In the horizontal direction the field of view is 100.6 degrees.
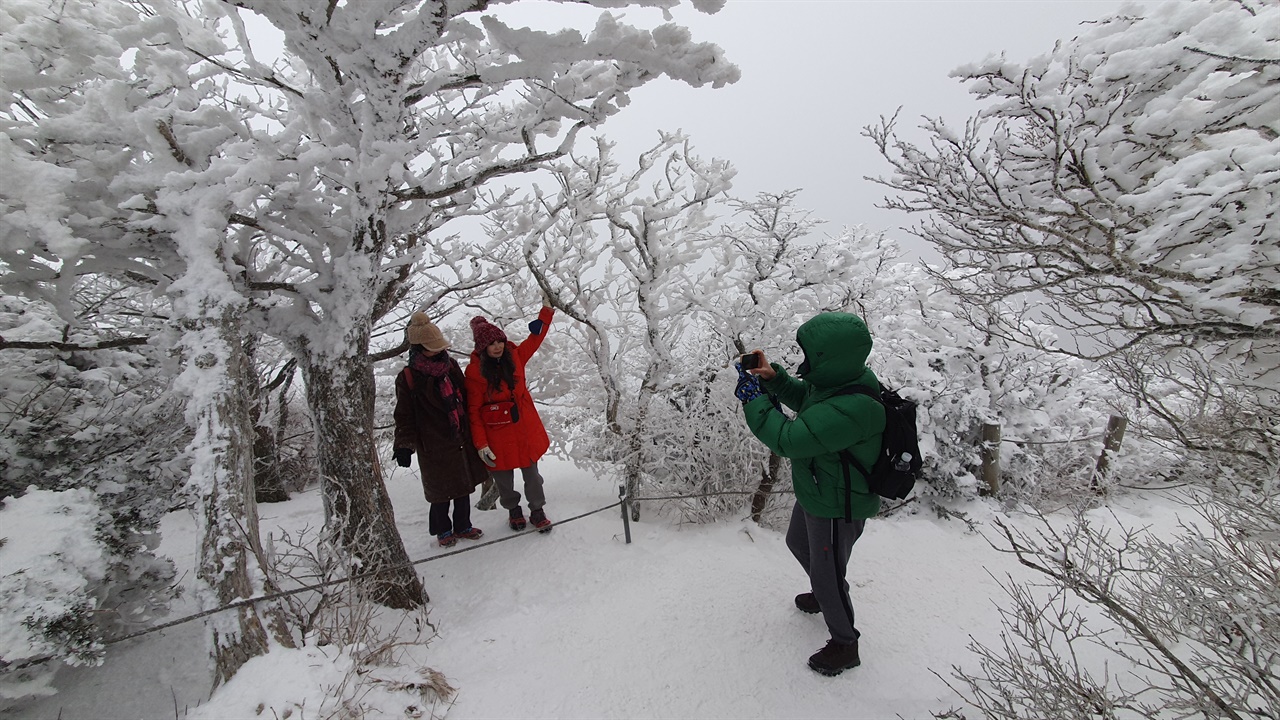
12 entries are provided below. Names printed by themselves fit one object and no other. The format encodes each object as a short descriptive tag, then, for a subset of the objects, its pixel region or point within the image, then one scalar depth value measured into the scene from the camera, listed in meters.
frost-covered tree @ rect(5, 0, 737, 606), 2.40
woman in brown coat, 3.65
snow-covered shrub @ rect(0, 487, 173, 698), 2.04
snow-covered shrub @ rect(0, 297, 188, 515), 2.65
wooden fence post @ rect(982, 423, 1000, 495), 6.20
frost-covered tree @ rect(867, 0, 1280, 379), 2.01
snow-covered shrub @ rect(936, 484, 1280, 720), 1.61
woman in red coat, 3.83
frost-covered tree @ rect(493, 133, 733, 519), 4.79
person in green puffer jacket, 2.28
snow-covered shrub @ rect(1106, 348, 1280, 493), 2.27
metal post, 4.06
